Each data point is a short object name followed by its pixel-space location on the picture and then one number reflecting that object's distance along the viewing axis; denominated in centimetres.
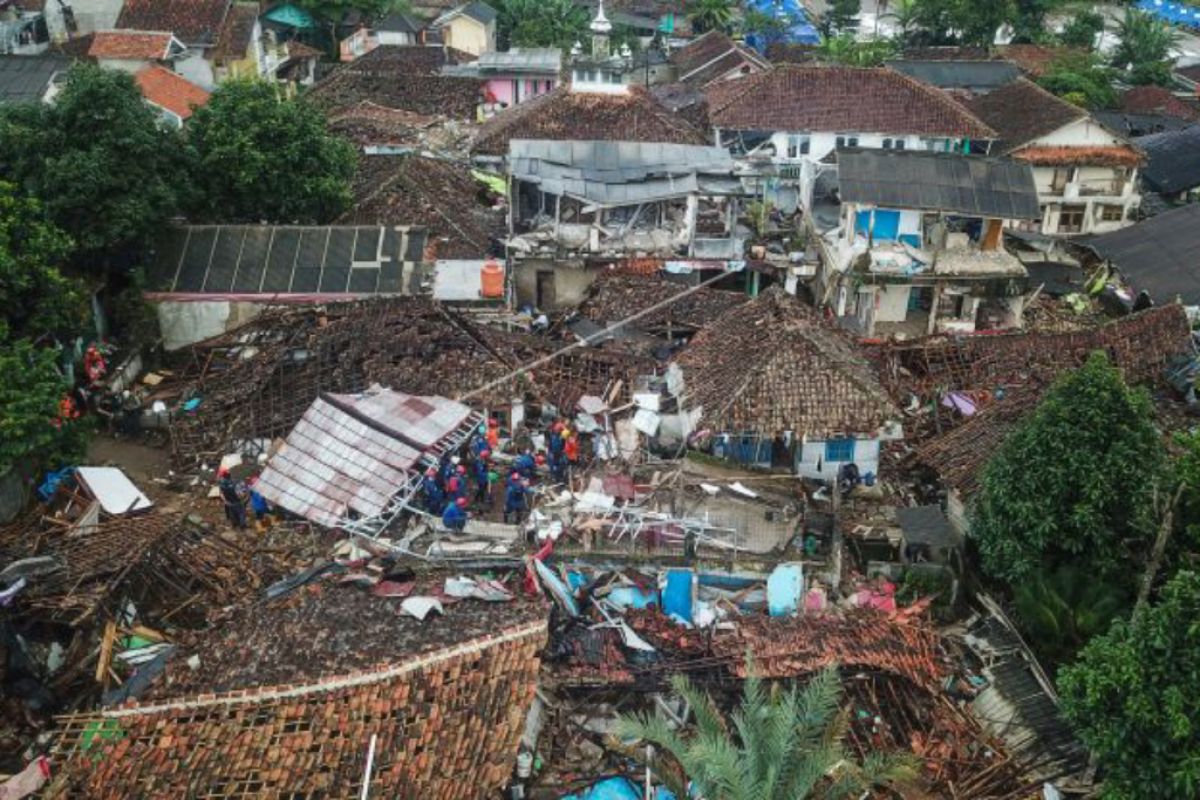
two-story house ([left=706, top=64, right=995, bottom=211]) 4153
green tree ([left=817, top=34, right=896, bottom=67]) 5725
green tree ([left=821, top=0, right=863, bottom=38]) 7419
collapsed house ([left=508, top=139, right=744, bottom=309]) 3238
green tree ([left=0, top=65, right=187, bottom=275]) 2550
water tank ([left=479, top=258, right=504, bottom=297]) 2952
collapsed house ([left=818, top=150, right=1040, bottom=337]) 3028
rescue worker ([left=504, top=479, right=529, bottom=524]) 2058
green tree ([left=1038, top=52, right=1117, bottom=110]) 5300
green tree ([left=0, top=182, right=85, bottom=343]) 2191
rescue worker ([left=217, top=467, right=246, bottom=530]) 2089
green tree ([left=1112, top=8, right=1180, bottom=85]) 5950
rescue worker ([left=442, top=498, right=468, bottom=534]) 1998
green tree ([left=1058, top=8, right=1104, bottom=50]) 6681
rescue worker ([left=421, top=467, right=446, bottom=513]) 2078
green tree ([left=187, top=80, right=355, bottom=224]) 3005
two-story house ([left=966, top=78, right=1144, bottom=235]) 4097
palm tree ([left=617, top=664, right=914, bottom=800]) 1217
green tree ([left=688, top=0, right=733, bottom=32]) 7044
